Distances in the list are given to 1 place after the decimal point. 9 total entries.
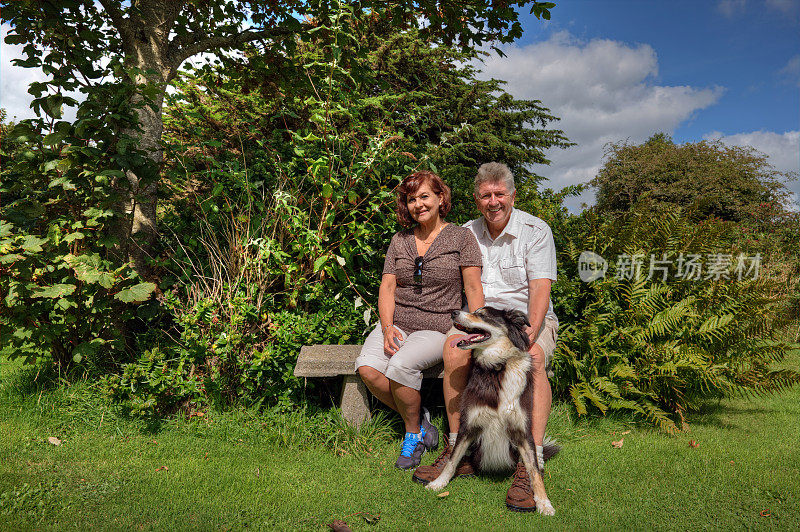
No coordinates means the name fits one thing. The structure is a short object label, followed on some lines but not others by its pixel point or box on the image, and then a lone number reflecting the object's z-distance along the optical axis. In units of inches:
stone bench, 142.4
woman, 135.9
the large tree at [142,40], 142.3
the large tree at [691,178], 753.6
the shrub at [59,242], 137.8
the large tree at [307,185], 163.2
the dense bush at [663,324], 169.0
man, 127.7
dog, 115.3
